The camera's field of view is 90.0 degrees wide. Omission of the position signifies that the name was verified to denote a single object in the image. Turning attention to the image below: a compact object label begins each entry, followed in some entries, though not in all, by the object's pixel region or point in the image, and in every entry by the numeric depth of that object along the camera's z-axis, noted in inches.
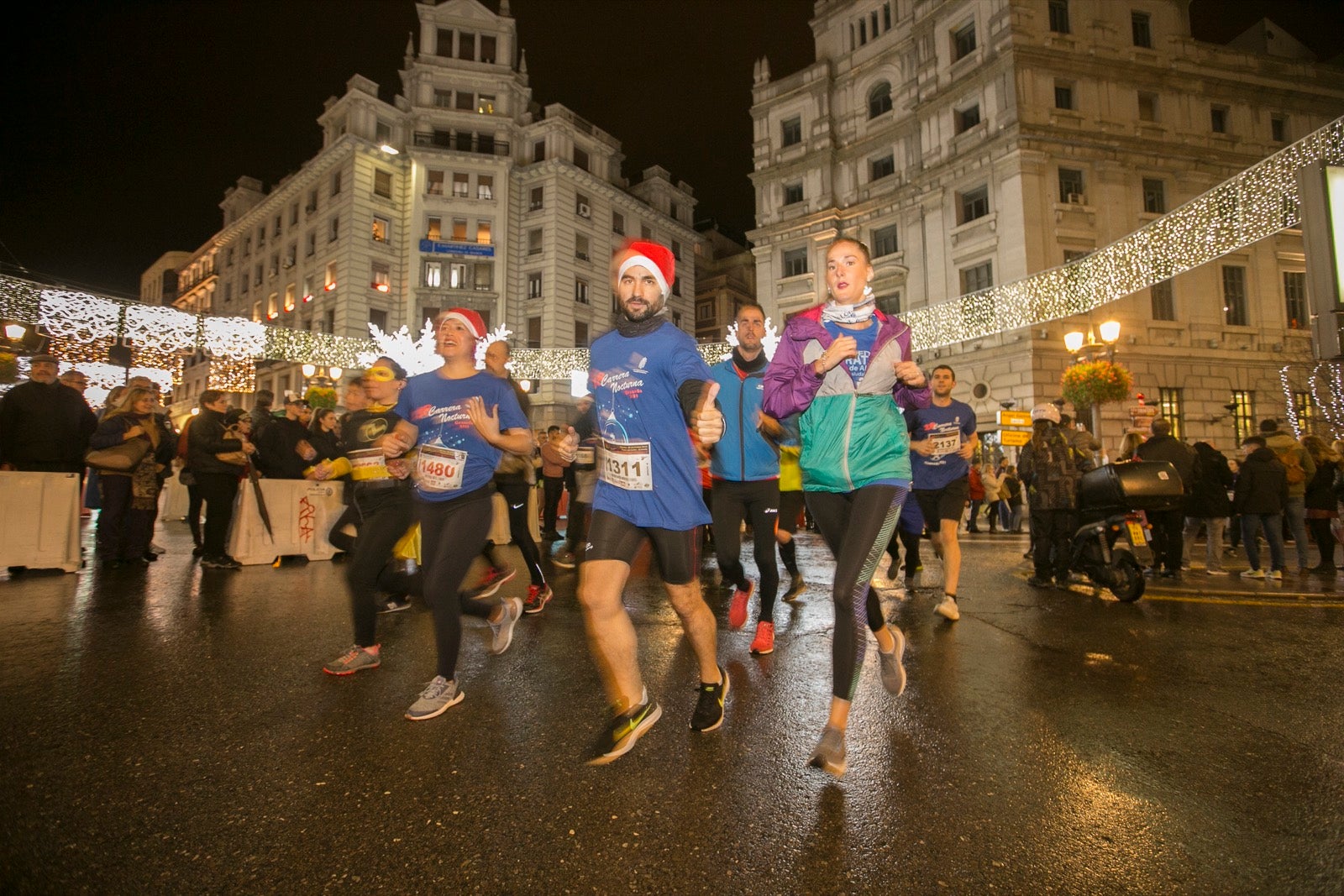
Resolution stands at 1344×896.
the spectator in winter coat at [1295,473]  348.2
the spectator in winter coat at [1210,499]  353.7
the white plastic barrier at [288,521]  338.6
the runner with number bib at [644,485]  113.7
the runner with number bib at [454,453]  137.6
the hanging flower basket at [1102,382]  673.0
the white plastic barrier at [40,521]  289.7
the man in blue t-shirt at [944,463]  237.8
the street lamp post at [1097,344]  594.5
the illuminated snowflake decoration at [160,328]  621.6
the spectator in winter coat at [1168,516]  323.0
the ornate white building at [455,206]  1483.8
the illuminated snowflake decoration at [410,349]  1254.9
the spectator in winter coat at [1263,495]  327.0
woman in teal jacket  116.6
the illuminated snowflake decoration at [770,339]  1150.7
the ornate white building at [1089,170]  1000.2
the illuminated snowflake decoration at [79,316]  561.3
